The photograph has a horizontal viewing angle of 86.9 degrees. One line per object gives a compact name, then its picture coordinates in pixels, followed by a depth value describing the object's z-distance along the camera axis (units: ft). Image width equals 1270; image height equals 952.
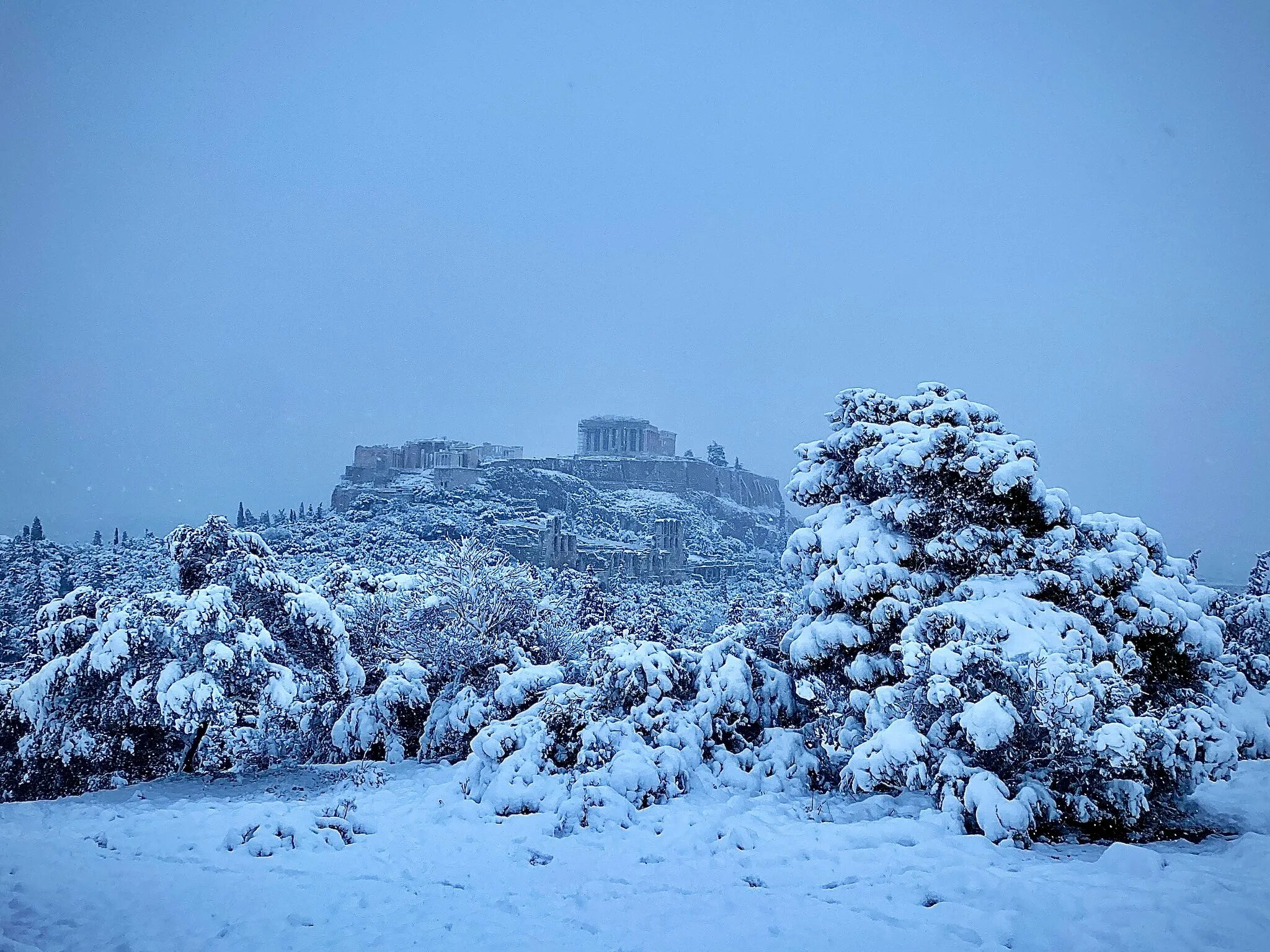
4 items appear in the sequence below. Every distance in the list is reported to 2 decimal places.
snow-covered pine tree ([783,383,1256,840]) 18.02
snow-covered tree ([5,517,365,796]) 26.16
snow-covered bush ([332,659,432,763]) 28.84
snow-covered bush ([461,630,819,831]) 21.17
